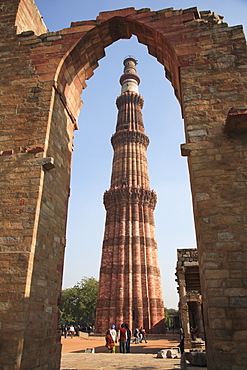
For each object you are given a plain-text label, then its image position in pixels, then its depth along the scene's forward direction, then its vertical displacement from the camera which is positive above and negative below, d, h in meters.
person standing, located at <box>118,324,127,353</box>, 10.39 -0.56
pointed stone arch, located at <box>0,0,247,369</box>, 4.07 +2.63
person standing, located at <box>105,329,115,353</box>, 10.59 -0.64
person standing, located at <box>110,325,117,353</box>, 10.67 -0.35
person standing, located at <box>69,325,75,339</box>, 23.43 -0.69
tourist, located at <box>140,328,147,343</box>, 18.08 -0.75
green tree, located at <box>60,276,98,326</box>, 43.00 +2.80
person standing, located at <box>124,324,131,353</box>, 10.94 -0.74
